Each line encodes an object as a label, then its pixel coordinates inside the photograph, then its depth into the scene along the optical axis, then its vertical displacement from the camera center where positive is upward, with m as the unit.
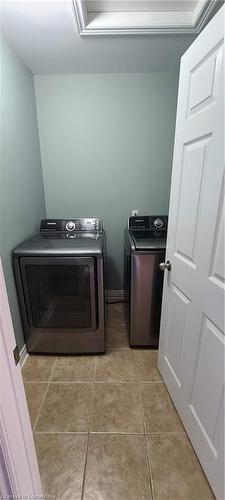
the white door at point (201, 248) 0.82 -0.28
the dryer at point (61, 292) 1.49 -0.76
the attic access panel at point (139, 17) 1.27 +0.99
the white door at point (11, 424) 0.53 -0.62
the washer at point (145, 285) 1.56 -0.73
